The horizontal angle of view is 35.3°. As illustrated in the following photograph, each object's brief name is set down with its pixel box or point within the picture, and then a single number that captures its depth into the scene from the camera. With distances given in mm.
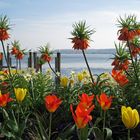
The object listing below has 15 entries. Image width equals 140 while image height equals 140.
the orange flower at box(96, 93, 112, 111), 1502
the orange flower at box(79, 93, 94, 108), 1390
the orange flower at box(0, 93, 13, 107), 1723
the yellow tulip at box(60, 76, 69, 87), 2553
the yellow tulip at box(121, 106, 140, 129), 1220
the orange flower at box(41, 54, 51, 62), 3970
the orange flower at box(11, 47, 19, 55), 5095
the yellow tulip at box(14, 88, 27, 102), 1856
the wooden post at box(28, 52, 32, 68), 9776
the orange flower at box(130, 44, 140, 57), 2885
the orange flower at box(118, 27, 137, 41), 2827
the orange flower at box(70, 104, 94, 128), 1196
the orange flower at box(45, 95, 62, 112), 1530
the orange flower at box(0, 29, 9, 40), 3349
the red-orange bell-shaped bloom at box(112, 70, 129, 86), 2098
